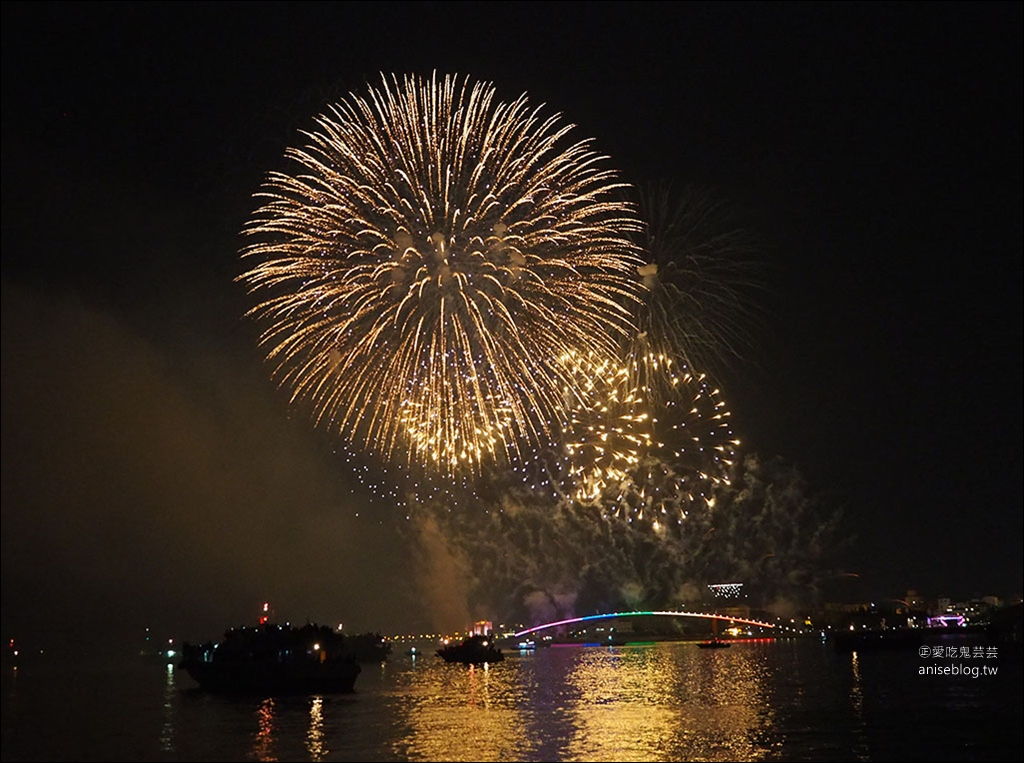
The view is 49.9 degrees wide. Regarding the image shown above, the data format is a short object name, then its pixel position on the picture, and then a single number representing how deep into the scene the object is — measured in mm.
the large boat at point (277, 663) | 102062
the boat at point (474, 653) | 178125
